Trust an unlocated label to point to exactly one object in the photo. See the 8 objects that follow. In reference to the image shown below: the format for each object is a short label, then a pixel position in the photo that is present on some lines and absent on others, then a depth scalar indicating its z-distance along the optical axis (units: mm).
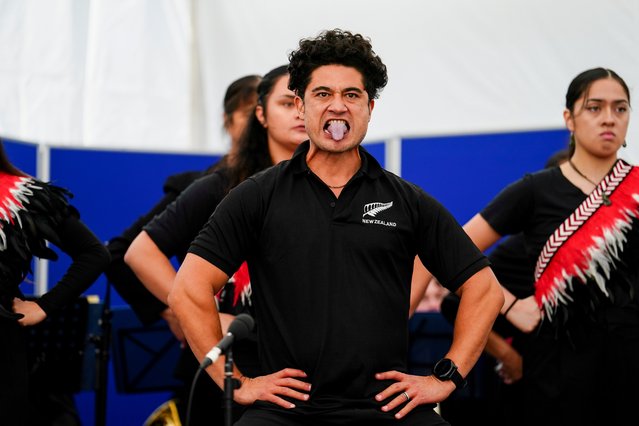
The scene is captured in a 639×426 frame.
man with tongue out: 5867
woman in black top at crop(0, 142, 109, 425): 7867
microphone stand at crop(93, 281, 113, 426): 10164
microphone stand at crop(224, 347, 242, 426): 5305
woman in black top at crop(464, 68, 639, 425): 7914
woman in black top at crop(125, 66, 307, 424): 8414
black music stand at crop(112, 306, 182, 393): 10734
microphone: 5227
